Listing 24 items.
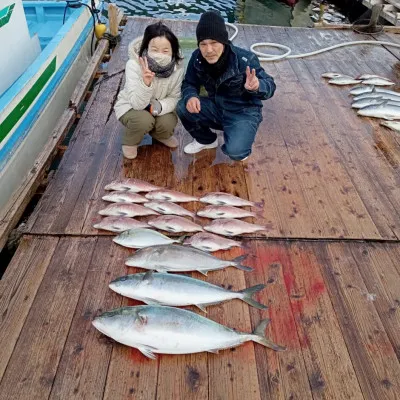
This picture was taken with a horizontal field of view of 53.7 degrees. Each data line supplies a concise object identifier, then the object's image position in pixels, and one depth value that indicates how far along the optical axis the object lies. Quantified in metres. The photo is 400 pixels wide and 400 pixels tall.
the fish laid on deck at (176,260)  2.58
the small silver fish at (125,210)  3.06
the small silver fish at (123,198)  3.20
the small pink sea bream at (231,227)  2.94
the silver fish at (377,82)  5.40
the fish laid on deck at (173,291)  2.32
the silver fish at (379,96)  4.84
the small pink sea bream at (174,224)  2.94
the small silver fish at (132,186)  3.29
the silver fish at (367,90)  5.00
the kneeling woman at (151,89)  3.12
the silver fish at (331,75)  5.54
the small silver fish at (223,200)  3.23
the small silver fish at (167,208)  3.10
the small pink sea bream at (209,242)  2.79
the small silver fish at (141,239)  2.77
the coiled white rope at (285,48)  6.02
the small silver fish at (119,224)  2.92
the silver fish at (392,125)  4.40
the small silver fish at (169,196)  3.22
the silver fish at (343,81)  5.39
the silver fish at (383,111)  4.59
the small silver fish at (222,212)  3.10
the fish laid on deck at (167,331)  2.08
